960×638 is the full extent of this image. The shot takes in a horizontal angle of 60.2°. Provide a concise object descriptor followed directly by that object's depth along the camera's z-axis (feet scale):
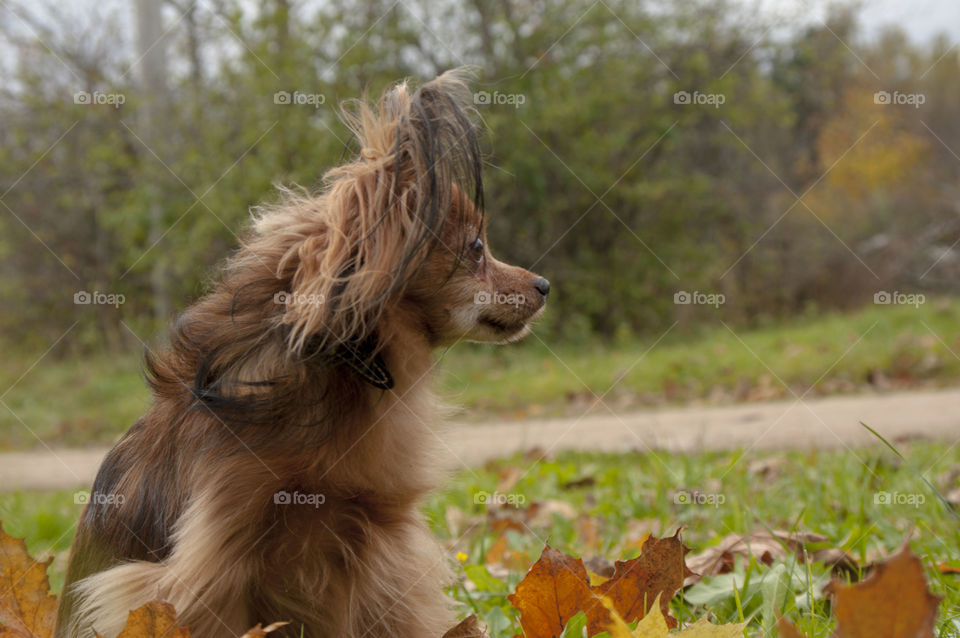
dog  7.52
